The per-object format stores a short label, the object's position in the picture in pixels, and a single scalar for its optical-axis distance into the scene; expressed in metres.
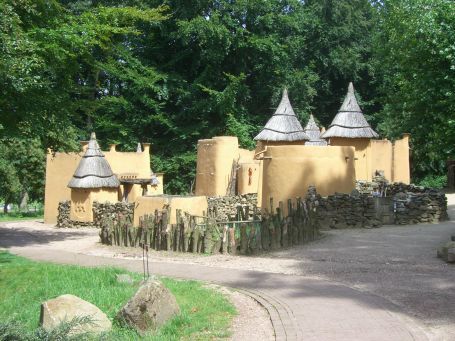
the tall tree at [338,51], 45.59
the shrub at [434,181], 40.12
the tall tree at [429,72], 15.46
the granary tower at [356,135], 28.06
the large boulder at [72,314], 7.59
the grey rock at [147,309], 7.89
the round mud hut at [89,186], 26.78
